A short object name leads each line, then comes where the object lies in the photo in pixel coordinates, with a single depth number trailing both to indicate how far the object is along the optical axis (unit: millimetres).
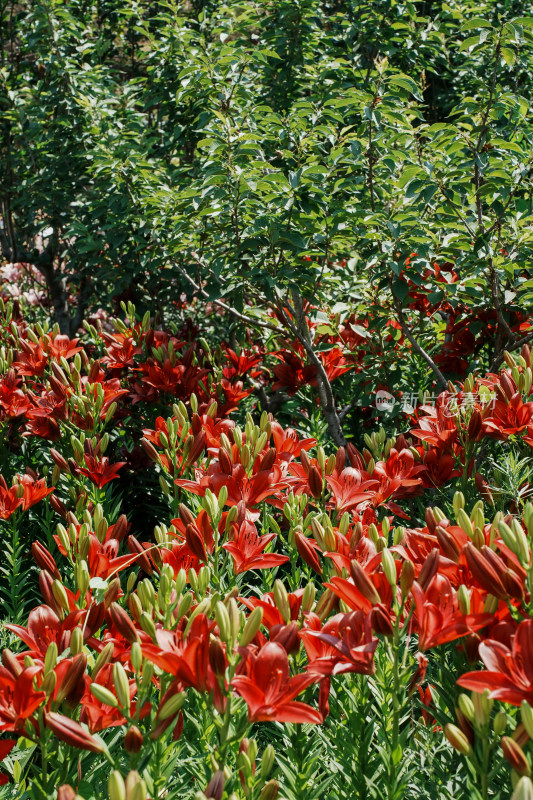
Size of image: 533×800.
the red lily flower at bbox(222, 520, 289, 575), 3319
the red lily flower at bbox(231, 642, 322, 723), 2895
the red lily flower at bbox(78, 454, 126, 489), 4439
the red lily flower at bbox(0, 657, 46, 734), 2918
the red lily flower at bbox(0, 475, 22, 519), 3942
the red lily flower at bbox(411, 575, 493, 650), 2962
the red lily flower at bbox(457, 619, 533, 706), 2848
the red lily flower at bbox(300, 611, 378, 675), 2952
